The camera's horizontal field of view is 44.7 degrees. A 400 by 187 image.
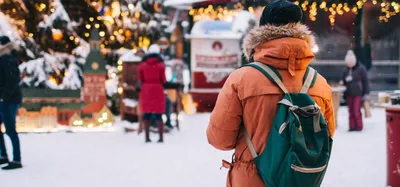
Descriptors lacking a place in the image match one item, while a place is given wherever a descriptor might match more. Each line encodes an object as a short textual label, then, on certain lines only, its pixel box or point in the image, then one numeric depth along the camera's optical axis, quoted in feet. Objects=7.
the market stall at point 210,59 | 49.39
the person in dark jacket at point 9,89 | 22.15
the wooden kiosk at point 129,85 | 39.32
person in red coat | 31.68
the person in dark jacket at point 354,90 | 36.37
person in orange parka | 8.02
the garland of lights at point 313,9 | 51.25
